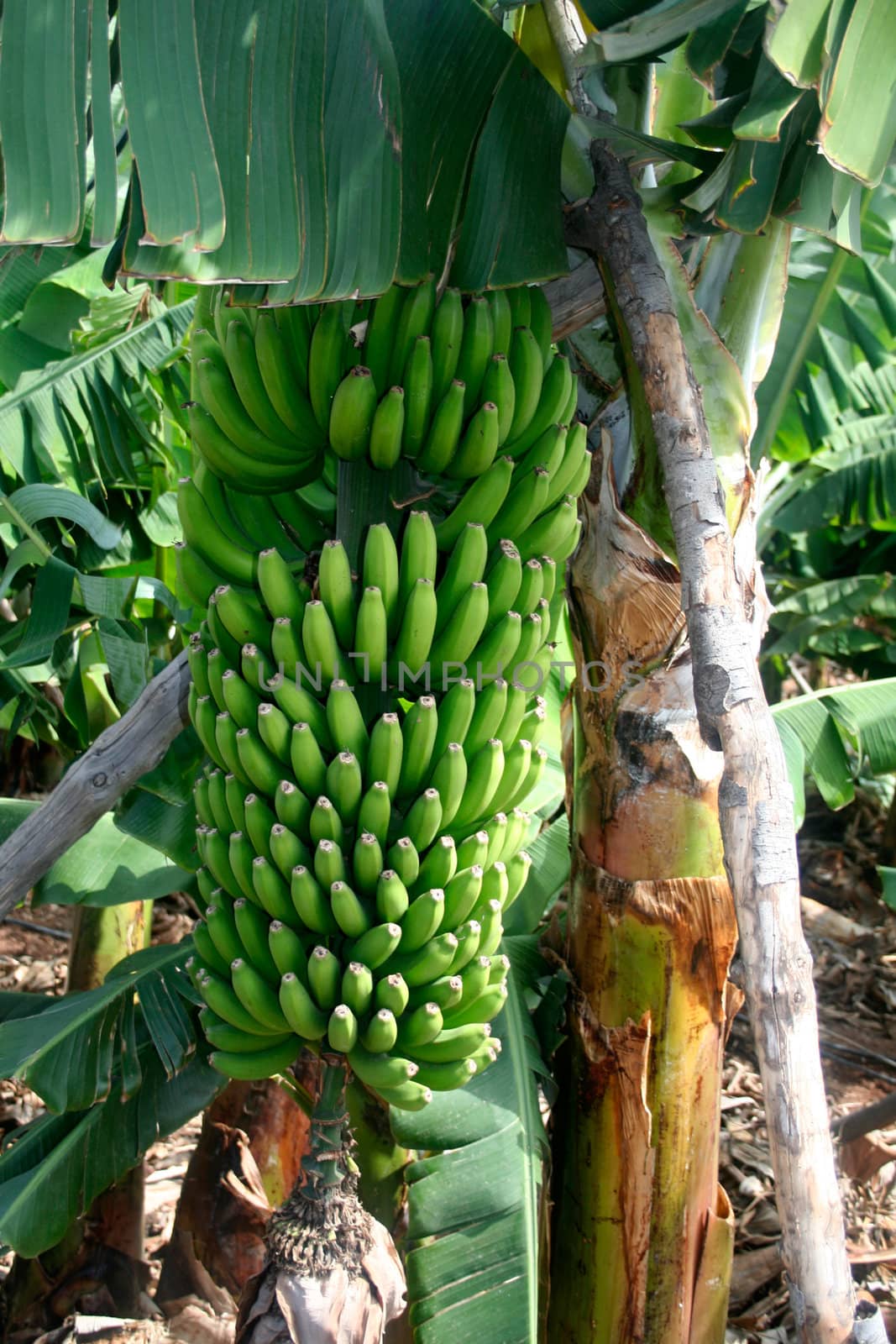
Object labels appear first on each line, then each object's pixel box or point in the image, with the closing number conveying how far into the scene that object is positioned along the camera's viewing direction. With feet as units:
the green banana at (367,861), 3.52
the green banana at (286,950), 3.57
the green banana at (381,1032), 3.49
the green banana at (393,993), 3.51
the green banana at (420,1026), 3.58
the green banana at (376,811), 3.56
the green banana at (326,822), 3.53
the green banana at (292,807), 3.57
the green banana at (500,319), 3.95
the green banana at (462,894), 3.73
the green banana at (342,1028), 3.44
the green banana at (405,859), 3.57
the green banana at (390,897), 3.52
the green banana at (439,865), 3.64
